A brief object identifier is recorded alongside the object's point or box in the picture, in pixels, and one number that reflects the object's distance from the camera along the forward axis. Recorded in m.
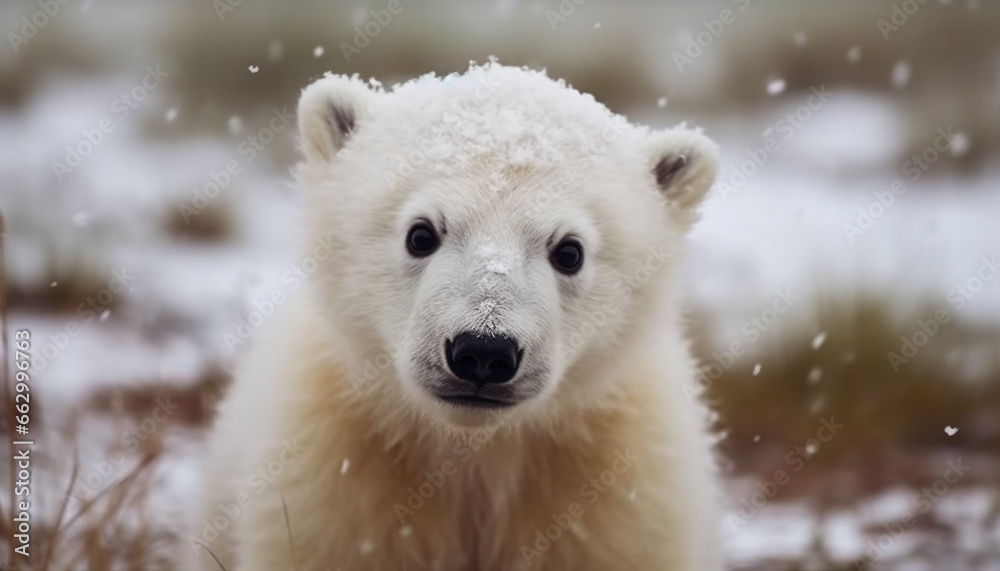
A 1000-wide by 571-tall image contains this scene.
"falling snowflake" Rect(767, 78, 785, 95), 10.55
